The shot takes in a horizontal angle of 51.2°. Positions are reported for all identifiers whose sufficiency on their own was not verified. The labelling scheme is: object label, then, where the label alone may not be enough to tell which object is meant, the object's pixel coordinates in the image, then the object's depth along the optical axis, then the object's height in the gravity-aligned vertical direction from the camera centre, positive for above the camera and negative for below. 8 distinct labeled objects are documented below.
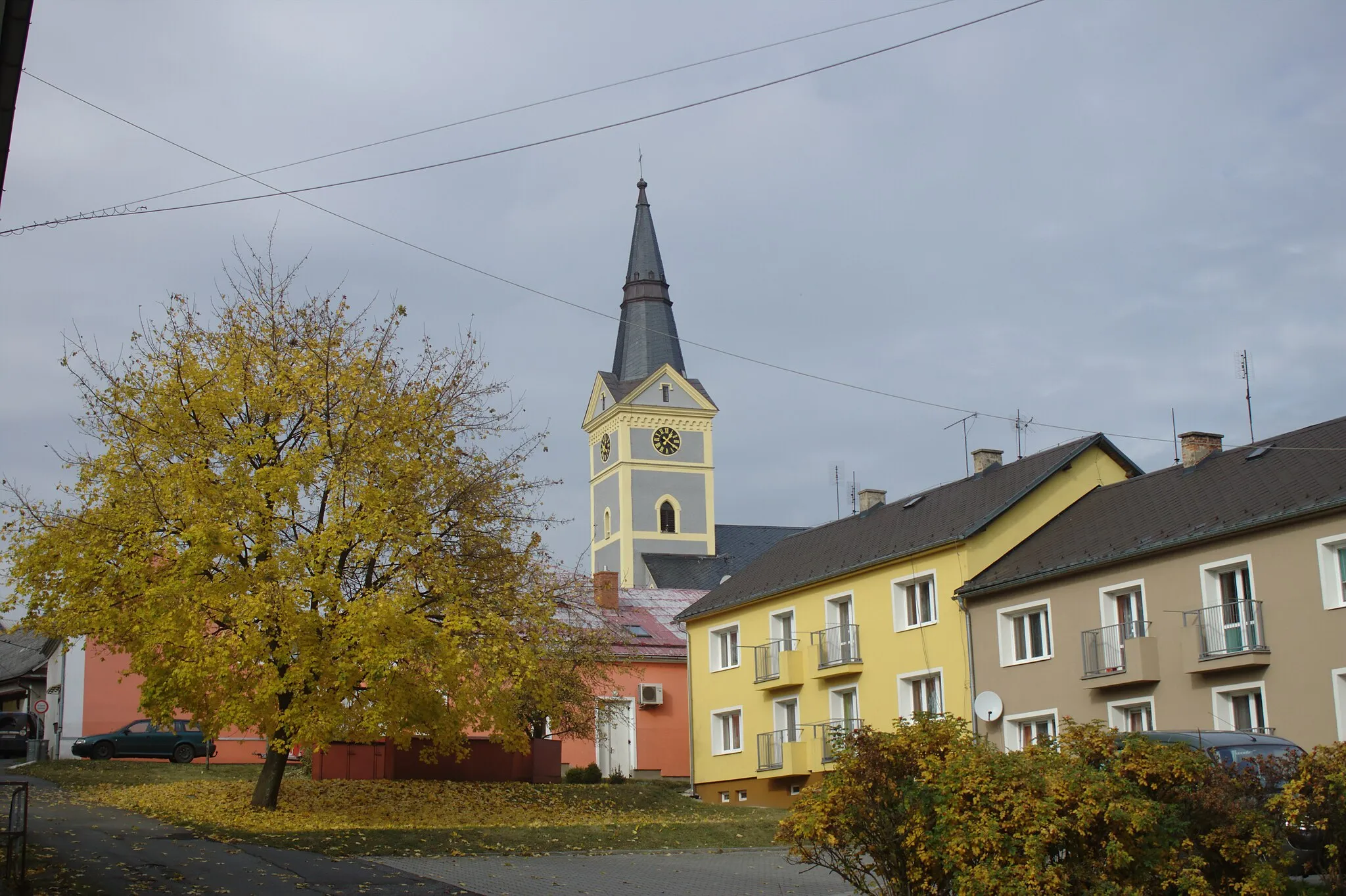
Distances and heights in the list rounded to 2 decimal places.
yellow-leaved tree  22.92 +3.12
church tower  94.31 +19.38
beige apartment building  25.38 +2.18
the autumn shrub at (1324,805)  12.67 -0.84
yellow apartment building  33.97 +2.64
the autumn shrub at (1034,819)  11.75 -0.87
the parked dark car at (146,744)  39.22 -0.10
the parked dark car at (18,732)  43.25 +0.36
